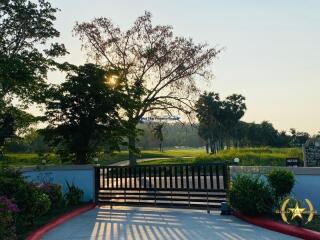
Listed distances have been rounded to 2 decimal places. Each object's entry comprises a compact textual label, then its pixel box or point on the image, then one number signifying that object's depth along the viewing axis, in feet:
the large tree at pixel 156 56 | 117.70
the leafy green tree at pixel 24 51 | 69.92
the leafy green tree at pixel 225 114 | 220.23
